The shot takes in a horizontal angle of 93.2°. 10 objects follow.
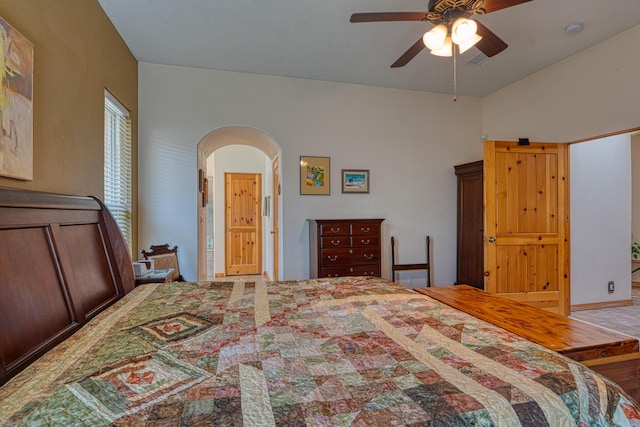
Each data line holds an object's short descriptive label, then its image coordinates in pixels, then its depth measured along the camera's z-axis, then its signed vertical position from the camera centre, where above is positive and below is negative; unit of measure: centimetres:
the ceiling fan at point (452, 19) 173 +119
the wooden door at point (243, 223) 596 -15
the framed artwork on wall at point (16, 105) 137 +53
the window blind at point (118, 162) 271 +52
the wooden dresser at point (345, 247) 336 -36
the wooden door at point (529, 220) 337 -6
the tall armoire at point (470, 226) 370 -14
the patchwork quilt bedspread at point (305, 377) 70 -46
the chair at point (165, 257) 312 -43
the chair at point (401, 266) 386 -66
